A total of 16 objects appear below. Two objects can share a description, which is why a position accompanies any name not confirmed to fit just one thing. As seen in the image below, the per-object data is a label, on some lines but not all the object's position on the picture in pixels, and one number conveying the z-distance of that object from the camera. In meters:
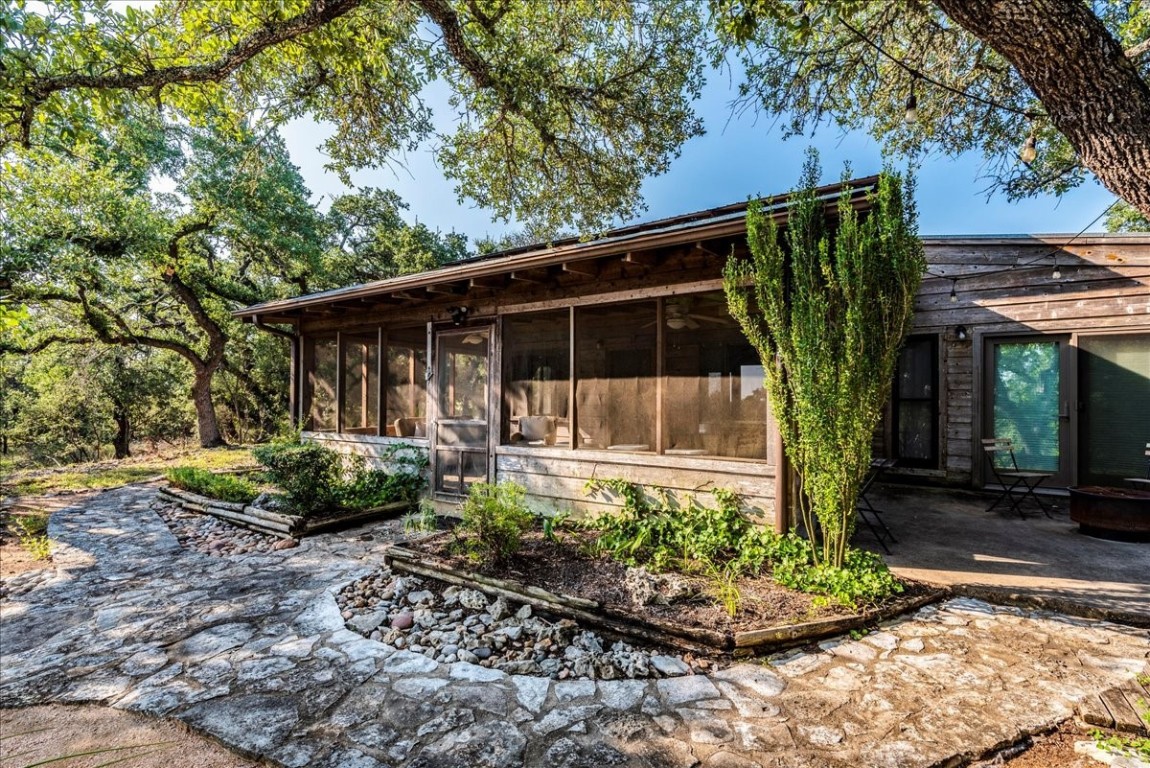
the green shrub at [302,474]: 5.71
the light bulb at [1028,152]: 4.50
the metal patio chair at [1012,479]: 5.50
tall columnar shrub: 3.20
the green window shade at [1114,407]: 5.63
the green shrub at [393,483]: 6.27
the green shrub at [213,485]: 6.59
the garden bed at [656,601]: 2.85
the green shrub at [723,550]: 3.33
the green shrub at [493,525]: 3.83
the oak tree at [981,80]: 2.06
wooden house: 4.46
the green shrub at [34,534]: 4.94
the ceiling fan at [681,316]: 4.57
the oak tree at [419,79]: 3.51
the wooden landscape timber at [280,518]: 5.32
